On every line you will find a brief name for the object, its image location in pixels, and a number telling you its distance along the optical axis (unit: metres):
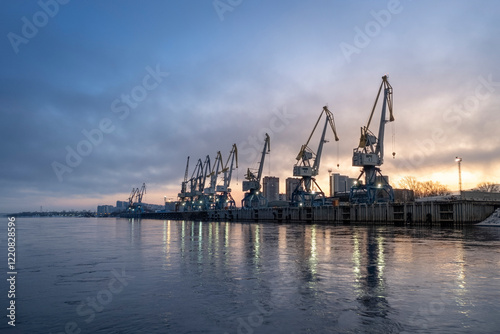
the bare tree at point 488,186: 167.55
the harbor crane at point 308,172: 123.07
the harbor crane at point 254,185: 149.20
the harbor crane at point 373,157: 95.62
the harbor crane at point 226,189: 181.25
